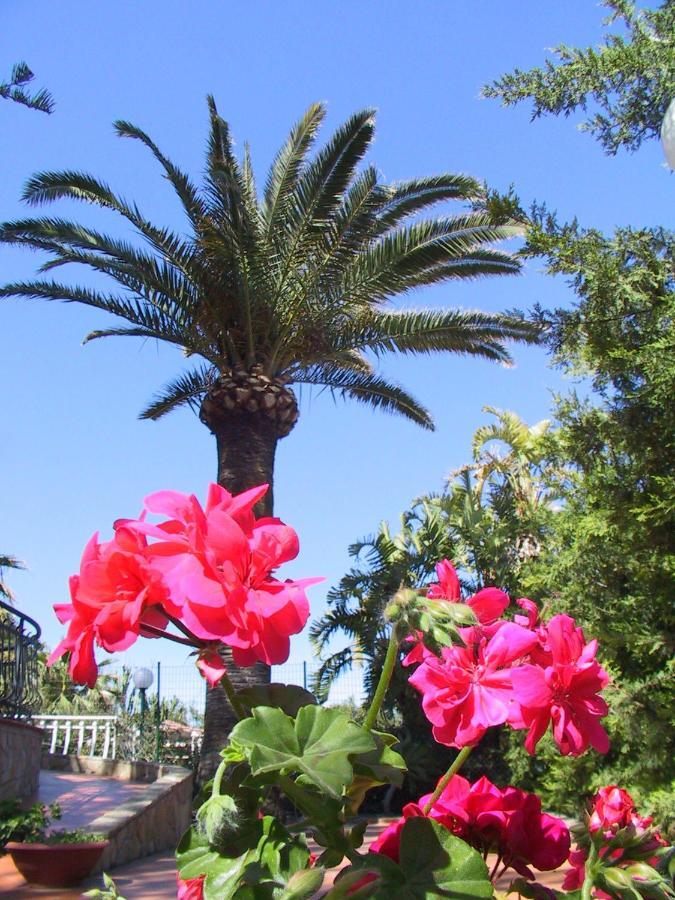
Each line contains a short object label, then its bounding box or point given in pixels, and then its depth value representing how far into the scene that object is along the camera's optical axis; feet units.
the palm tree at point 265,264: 30.60
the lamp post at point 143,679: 48.21
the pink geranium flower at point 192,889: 2.78
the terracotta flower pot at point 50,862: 19.97
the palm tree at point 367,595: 45.68
